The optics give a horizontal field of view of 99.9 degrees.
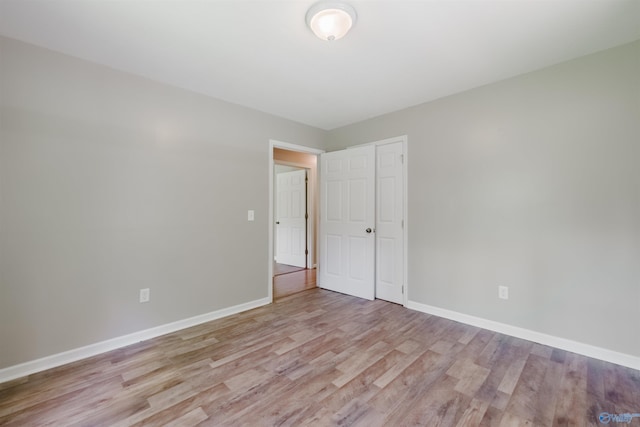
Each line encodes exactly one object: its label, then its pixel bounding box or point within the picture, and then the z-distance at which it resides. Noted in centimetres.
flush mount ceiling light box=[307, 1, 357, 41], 161
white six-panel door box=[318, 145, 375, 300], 354
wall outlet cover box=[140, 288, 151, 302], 247
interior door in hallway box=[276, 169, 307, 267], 557
